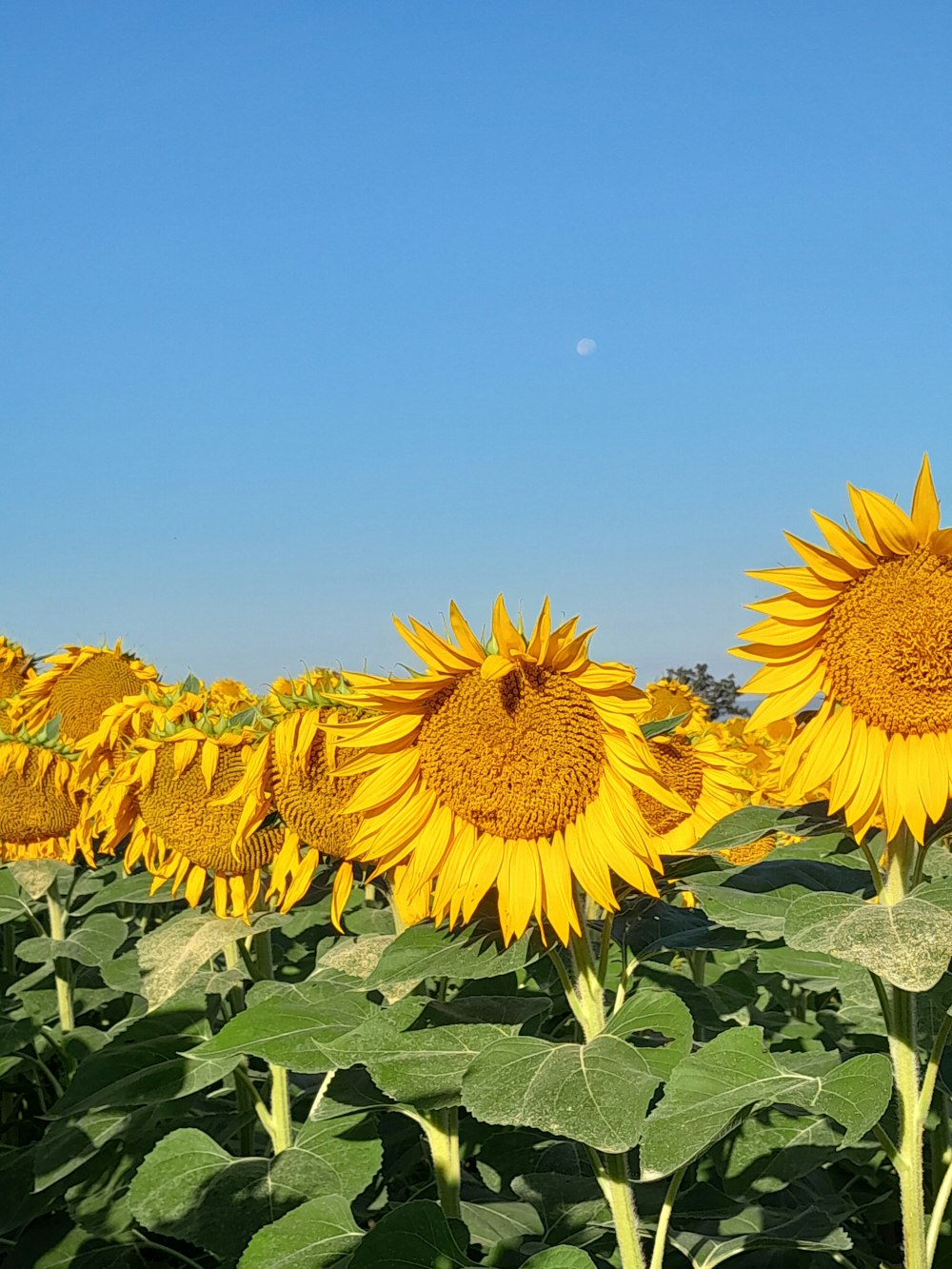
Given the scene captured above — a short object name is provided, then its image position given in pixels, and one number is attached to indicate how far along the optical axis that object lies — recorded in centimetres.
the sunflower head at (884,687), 209
